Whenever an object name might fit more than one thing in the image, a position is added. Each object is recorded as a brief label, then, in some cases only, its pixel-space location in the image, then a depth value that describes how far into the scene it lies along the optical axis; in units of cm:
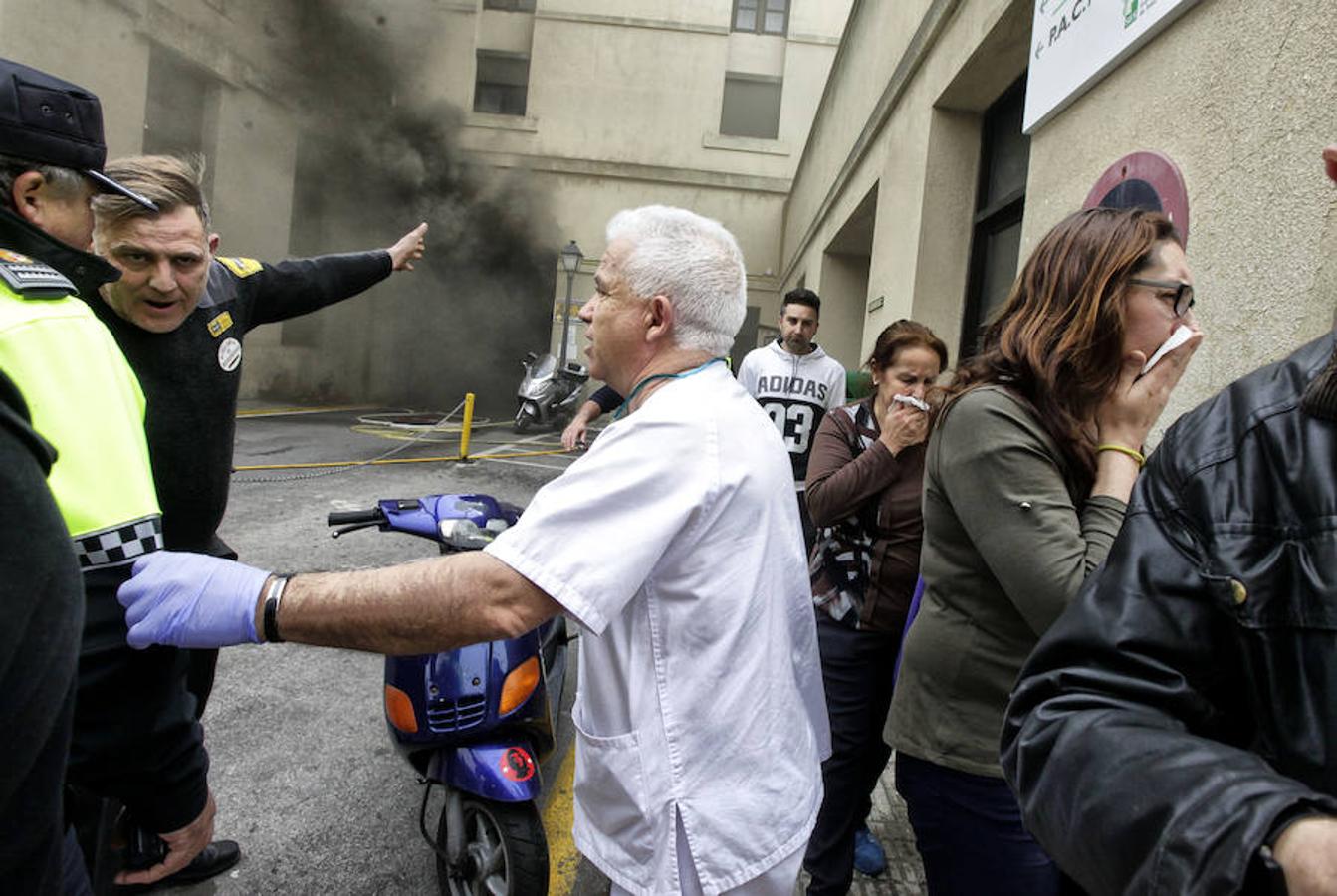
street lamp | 1515
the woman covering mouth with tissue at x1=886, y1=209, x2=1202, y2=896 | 123
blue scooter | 202
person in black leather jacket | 59
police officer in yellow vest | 98
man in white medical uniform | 109
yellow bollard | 971
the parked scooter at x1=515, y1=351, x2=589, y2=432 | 1378
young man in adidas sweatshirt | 400
